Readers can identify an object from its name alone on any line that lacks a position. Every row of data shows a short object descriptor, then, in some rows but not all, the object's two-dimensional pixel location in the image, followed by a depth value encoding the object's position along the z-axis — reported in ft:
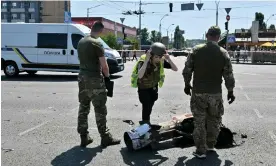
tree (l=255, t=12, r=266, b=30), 382.83
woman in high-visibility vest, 17.46
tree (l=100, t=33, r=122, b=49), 200.40
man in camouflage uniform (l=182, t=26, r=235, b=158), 15.81
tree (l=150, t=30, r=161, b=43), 424.75
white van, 52.29
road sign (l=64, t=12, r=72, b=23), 82.84
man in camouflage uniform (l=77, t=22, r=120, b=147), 17.25
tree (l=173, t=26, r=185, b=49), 403.99
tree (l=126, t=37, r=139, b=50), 189.59
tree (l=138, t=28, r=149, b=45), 409.61
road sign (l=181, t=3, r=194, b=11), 113.70
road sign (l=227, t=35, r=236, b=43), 124.65
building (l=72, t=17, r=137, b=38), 253.24
